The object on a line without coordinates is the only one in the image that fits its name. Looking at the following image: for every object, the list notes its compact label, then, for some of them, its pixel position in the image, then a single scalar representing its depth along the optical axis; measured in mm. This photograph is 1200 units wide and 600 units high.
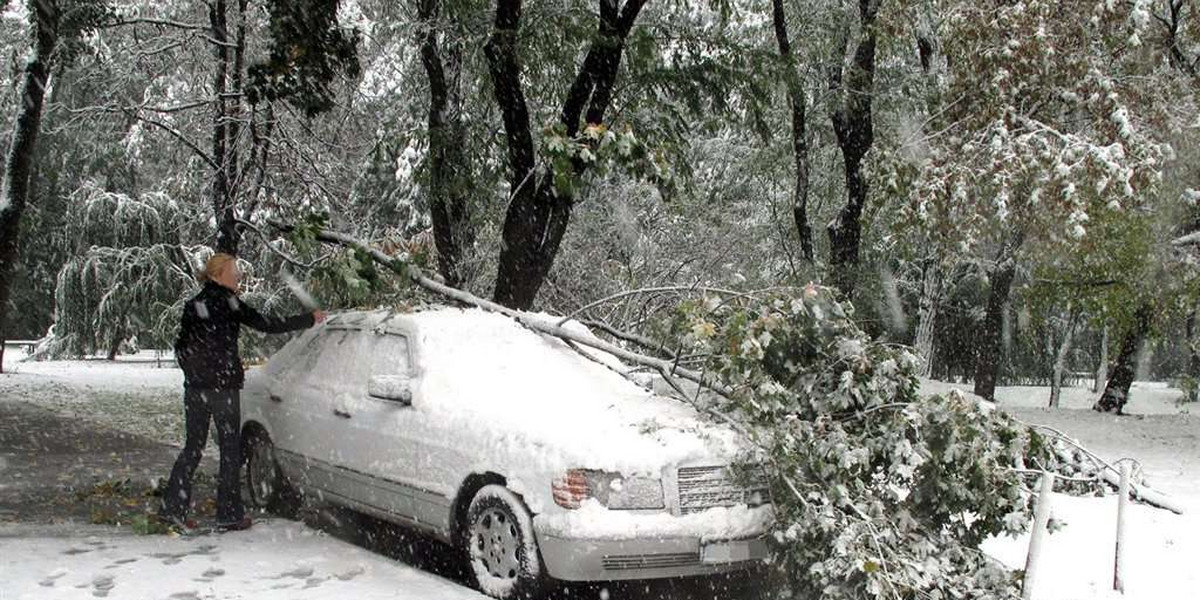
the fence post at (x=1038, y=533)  6051
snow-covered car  5809
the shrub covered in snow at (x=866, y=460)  5883
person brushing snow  7355
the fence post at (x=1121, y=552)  7027
